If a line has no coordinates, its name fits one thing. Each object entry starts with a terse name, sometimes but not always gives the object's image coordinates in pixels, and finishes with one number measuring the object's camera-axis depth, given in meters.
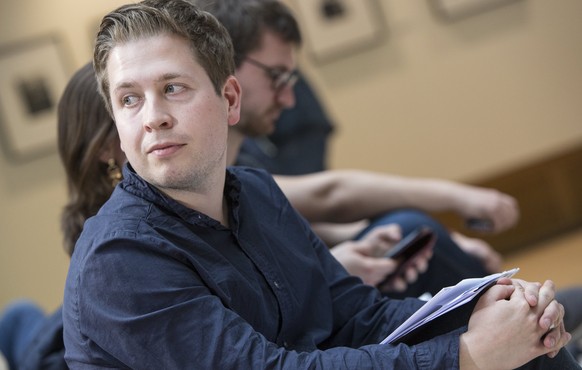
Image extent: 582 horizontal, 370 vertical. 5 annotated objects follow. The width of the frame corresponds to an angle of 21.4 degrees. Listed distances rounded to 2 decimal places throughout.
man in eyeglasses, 5.01
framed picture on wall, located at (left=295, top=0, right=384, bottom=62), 9.58
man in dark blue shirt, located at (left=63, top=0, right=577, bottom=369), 2.69
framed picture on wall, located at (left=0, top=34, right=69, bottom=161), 9.02
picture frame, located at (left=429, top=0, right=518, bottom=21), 9.82
